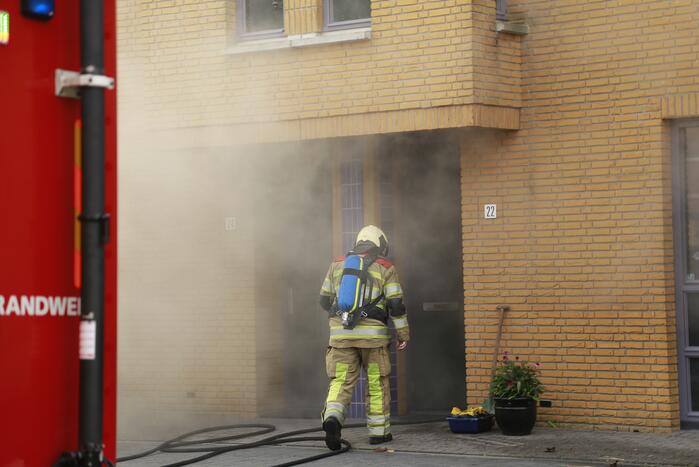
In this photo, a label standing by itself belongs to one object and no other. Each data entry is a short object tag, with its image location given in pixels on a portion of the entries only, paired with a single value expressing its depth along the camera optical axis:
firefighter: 10.12
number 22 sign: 11.30
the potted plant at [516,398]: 10.37
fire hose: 9.45
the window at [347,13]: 11.60
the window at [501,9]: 11.21
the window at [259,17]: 12.20
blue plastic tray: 10.60
